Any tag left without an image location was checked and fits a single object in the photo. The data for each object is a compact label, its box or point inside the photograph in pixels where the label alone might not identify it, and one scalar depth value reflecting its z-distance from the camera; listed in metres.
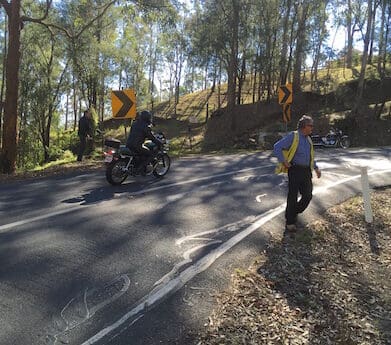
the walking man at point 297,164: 6.58
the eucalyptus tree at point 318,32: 31.59
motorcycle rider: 10.04
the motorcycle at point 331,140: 21.41
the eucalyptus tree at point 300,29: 29.84
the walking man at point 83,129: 15.48
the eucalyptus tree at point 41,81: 26.67
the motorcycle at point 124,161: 9.62
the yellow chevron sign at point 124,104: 13.56
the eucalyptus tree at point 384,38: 28.83
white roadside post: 7.49
